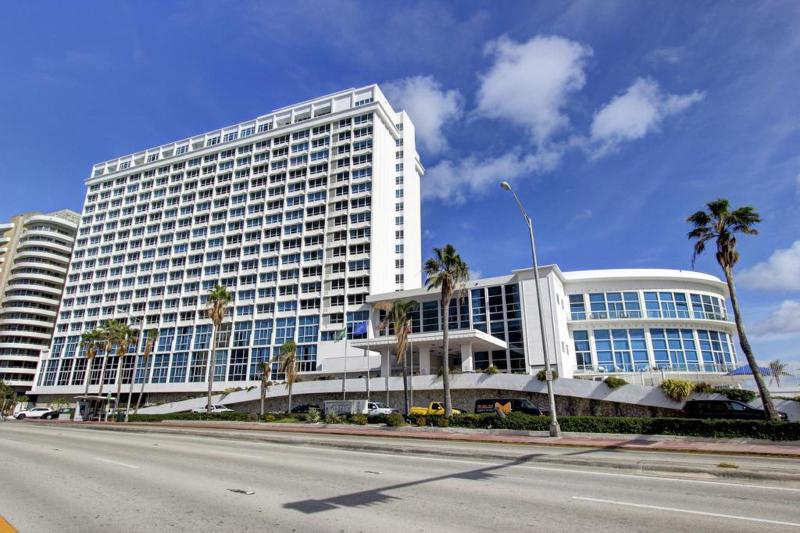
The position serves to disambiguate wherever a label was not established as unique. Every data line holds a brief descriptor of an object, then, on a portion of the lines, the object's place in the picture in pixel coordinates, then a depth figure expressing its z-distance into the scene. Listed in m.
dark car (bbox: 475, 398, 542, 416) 32.06
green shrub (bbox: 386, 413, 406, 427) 28.83
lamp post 22.41
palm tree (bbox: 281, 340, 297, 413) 47.03
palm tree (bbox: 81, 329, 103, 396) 67.62
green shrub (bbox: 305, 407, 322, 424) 35.88
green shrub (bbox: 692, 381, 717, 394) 29.65
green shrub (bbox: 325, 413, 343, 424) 33.42
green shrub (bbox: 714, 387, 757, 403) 26.33
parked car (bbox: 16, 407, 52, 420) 63.84
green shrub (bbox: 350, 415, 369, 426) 31.39
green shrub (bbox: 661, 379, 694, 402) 30.44
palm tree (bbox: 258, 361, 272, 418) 48.67
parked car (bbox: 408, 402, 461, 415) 34.71
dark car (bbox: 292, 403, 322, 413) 44.91
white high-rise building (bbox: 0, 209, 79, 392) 102.50
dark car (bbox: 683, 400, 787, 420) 24.14
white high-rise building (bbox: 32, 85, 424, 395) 72.38
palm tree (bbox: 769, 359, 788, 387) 35.41
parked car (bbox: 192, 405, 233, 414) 50.32
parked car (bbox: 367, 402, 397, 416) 36.84
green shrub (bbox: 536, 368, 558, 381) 36.22
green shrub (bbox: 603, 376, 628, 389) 33.36
